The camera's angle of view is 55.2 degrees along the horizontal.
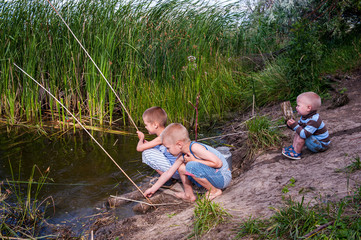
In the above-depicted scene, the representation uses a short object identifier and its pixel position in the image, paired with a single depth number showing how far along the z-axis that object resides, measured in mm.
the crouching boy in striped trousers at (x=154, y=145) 3723
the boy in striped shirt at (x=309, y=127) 3326
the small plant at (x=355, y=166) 2768
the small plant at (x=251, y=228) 2148
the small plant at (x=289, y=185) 2712
